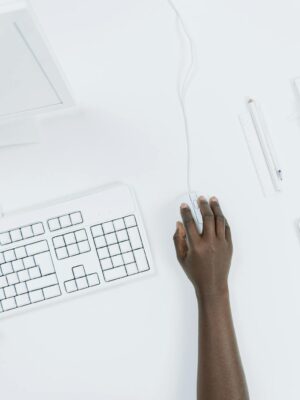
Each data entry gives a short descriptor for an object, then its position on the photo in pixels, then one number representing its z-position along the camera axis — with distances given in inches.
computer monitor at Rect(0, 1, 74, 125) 20.7
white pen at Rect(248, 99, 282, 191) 34.7
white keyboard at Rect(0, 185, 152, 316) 34.4
